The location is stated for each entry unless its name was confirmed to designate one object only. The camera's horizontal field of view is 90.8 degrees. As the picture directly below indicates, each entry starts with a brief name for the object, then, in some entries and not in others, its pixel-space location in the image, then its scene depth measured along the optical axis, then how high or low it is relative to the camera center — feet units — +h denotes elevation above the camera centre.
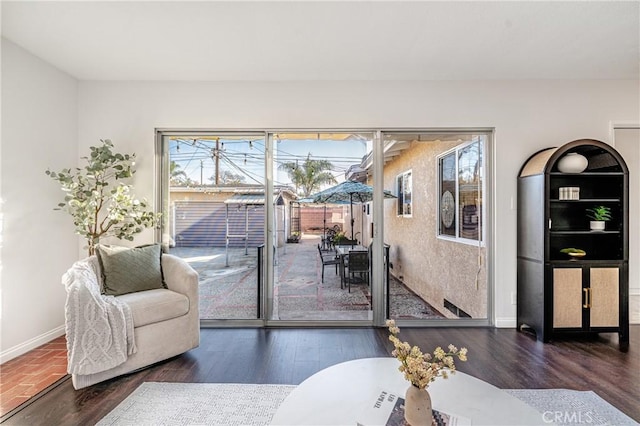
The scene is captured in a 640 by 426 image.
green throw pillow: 8.95 -1.66
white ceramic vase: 9.88 +1.53
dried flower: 4.01 -1.98
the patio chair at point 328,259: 12.03 -1.78
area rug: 6.27 -4.10
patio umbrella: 11.66 +0.69
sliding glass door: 11.59 -0.36
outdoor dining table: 11.85 -1.54
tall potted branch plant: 9.83 +0.46
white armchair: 7.25 -2.77
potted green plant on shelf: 10.21 -0.20
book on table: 4.05 -2.70
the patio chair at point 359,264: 11.73 -1.94
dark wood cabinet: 9.84 -1.62
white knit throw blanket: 7.22 -2.73
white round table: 4.12 -2.69
